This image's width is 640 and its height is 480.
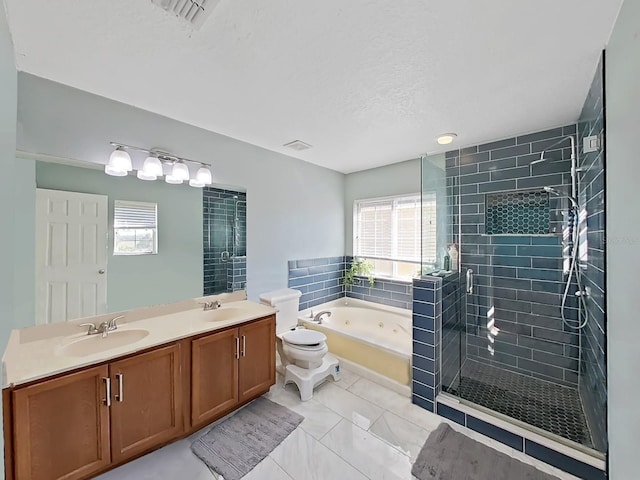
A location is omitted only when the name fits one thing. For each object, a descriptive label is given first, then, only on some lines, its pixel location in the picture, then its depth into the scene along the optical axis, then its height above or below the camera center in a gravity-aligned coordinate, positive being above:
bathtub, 2.48 -1.11
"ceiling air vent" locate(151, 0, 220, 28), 1.08 +1.01
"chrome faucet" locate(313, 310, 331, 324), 3.10 -0.95
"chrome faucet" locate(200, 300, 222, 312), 2.34 -0.59
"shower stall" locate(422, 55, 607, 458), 1.93 -0.38
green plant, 3.76 -0.47
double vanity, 1.27 -0.87
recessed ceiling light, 2.52 +1.02
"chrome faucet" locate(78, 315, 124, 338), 1.75 -0.60
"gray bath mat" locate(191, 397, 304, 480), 1.65 -1.42
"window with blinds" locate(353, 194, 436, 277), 3.38 +0.09
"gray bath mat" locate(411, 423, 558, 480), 1.58 -1.45
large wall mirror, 1.68 -0.01
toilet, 2.34 -1.14
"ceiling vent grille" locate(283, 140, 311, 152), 2.72 +1.04
